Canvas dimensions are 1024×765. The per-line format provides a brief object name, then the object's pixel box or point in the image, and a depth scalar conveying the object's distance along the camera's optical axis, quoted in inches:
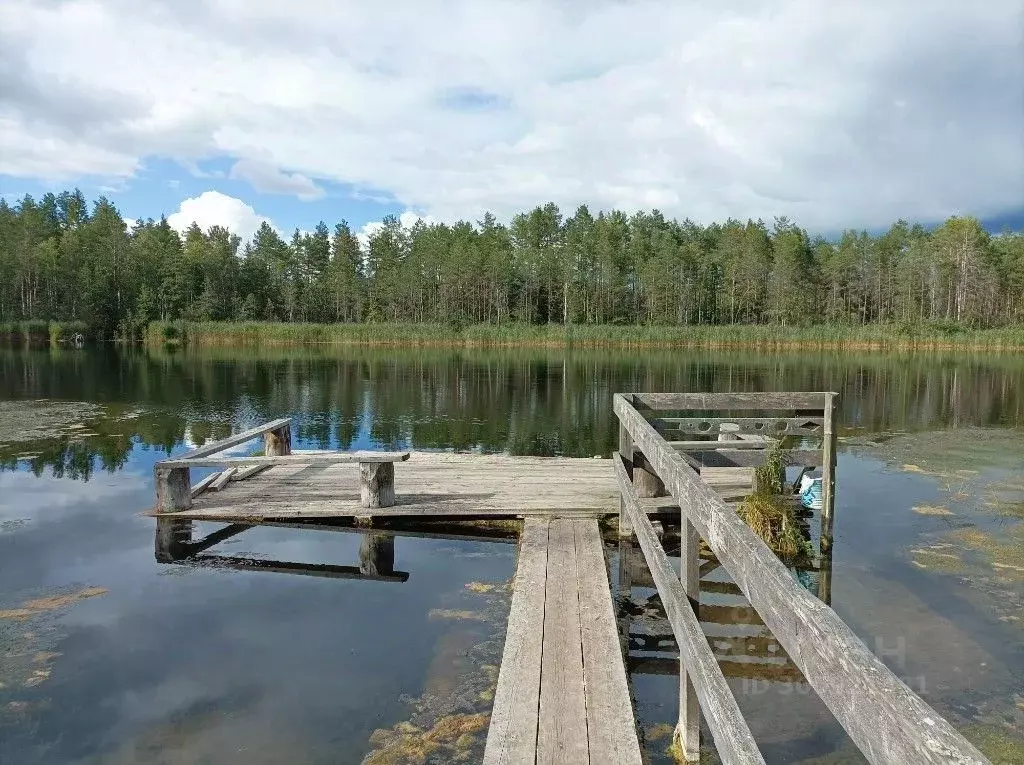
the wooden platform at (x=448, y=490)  358.6
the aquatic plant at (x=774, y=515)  331.6
